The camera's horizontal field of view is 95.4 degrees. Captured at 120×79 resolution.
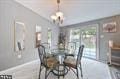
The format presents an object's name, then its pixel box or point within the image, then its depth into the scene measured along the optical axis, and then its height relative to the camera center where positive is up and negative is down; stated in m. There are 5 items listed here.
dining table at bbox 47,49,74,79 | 1.68 -0.91
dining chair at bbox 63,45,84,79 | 1.47 -0.65
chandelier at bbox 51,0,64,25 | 1.95 +0.86
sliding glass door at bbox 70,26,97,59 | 2.92 +0.01
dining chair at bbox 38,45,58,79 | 1.51 -0.61
